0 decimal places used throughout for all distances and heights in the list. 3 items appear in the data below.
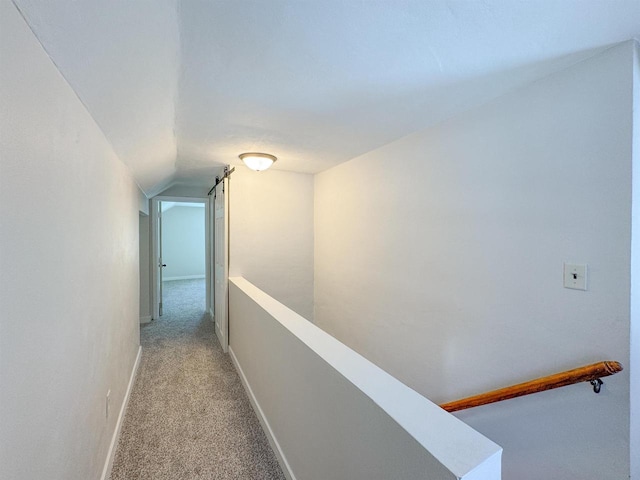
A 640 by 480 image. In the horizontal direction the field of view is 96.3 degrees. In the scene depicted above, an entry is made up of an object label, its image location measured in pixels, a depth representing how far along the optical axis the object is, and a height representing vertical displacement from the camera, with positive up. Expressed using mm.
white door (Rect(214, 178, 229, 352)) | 3303 -289
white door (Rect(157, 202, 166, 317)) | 4676 -342
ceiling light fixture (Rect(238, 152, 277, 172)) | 2646 +734
